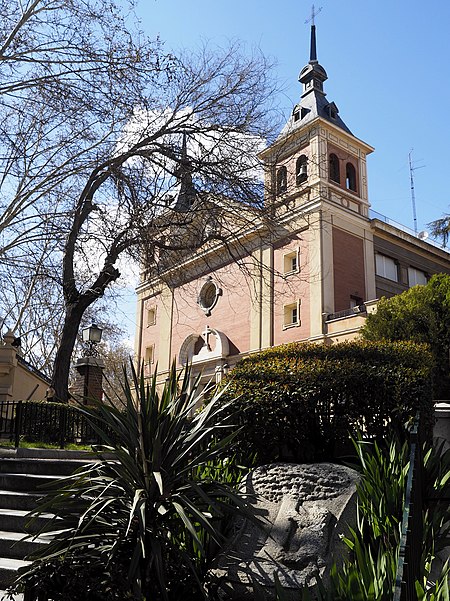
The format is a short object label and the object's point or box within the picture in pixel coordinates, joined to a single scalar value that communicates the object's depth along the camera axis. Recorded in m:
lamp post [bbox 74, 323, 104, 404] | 17.66
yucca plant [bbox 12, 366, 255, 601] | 4.37
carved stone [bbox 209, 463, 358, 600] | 4.64
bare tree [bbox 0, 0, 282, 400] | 11.08
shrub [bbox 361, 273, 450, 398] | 19.02
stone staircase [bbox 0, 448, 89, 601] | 5.57
